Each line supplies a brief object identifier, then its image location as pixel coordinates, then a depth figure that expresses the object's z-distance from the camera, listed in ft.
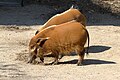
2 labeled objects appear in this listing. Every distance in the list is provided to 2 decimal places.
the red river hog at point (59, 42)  60.08
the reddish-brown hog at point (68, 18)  68.63
